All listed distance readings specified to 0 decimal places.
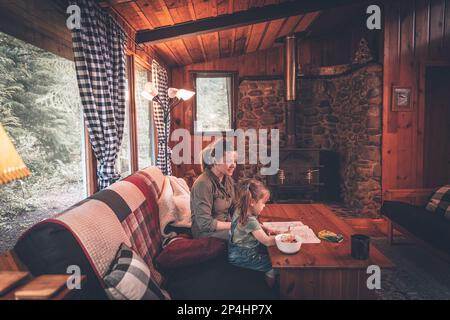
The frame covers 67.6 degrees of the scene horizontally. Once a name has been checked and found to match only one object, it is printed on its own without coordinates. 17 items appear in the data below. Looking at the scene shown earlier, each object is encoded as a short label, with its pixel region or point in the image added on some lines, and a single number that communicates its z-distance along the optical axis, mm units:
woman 2240
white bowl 1681
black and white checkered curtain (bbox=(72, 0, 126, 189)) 2242
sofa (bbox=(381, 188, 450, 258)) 2662
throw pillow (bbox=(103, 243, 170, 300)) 1167
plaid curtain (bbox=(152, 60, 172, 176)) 4469
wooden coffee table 1562
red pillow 1818
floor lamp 3641
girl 1854
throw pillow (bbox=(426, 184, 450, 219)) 3012
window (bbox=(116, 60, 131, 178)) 3504
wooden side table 1028
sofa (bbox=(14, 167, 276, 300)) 1216
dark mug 1604
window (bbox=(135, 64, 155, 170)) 4108
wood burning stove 5094
